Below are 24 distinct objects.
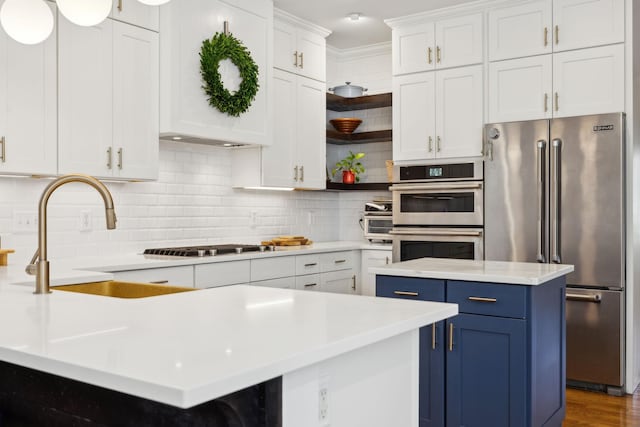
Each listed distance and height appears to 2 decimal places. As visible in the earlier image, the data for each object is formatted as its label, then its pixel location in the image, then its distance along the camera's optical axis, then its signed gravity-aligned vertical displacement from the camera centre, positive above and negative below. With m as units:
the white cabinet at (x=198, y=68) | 3.82 +0.96
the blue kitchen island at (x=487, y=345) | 2.68 -0.62
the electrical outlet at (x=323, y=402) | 1.27 -0.41
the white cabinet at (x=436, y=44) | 4.73 +1.35
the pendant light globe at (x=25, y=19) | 1.84 +0.59
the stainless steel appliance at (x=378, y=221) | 5.39 -0.10
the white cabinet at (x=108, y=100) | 3.29 +0.64
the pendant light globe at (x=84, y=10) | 1.77 +0.59
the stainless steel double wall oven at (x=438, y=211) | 4.65 -0.01
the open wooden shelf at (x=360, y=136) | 5.65 +0.70
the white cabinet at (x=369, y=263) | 5.29 -0.47
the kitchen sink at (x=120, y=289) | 2.48 -0.34
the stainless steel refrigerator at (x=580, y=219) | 4.05 -0.07
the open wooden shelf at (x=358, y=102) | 5.63 +1.03
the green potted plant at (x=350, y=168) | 5.79 +0.41
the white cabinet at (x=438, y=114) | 4.71 +0.77
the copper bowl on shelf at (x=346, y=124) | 5.79 +0.82
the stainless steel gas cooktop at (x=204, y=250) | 3.76 -0.26
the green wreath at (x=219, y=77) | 4.05 +0.96
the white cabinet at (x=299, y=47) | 4.91 +1.38
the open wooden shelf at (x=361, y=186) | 5.54 +0.22
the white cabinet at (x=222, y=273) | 3.69 -0.41
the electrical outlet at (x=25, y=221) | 3.38 -0.07
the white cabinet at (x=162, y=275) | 3.28 -0.37
